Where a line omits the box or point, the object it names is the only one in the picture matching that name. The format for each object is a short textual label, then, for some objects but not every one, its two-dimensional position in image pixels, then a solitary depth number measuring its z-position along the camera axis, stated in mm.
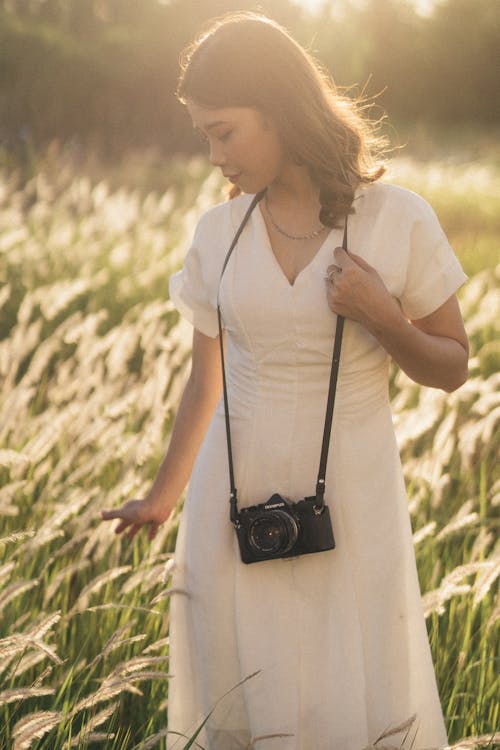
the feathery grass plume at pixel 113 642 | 2269
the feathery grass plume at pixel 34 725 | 2111
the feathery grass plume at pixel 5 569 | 2394
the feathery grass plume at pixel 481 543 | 2990
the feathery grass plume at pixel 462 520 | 2714
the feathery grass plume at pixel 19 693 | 2163
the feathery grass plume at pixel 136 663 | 2239
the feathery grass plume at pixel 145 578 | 2595
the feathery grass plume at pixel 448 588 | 2519
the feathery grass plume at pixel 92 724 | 2218
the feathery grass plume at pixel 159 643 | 2383
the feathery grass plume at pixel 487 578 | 2511
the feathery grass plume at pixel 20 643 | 2184
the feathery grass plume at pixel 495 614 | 2487
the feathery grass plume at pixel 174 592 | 2457
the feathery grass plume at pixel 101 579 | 2509
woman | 2451
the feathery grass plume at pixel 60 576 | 2647
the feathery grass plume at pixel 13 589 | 2425
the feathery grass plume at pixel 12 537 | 2316
